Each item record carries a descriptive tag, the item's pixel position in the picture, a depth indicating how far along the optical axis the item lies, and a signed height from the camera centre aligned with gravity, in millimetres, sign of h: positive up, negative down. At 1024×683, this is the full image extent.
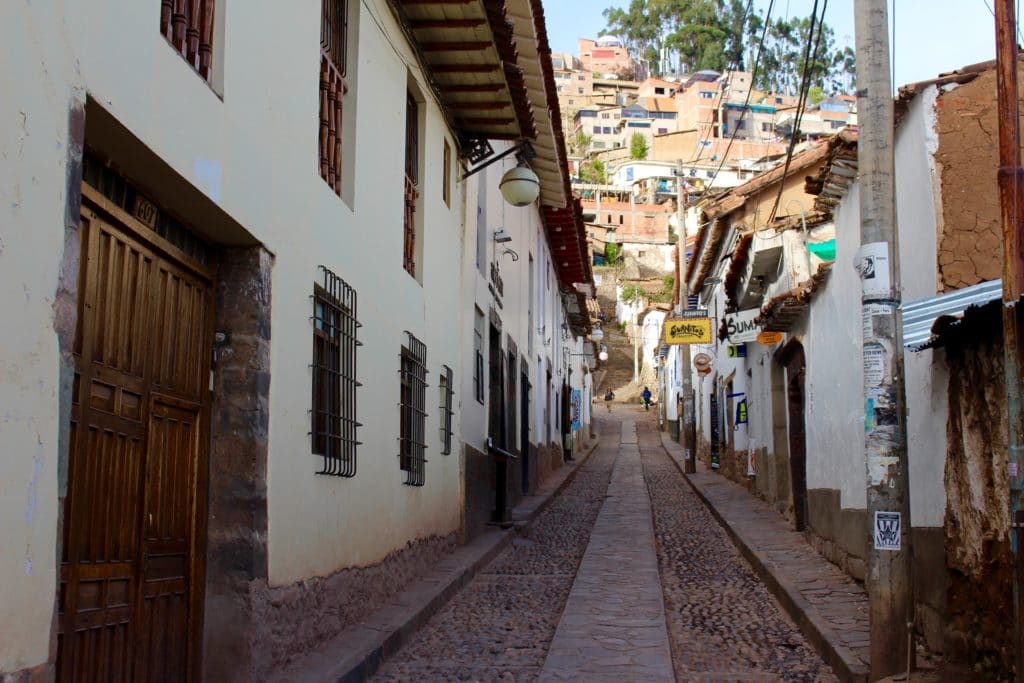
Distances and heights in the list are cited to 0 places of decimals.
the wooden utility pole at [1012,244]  5133 +1015
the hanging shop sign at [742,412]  19756 +582
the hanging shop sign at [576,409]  34803 +1153
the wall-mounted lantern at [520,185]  11242 +2794
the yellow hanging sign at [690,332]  21531 +2302
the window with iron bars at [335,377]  7133 +468
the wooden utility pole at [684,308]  25875 +3338
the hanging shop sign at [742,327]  15909 +1812
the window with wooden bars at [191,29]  5008 +2043
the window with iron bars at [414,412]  9727 +291
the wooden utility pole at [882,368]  6094 +456
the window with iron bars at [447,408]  11562 +380
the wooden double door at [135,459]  4523 -85
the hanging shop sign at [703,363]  24922 +1909
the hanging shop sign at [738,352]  19270 +1684
